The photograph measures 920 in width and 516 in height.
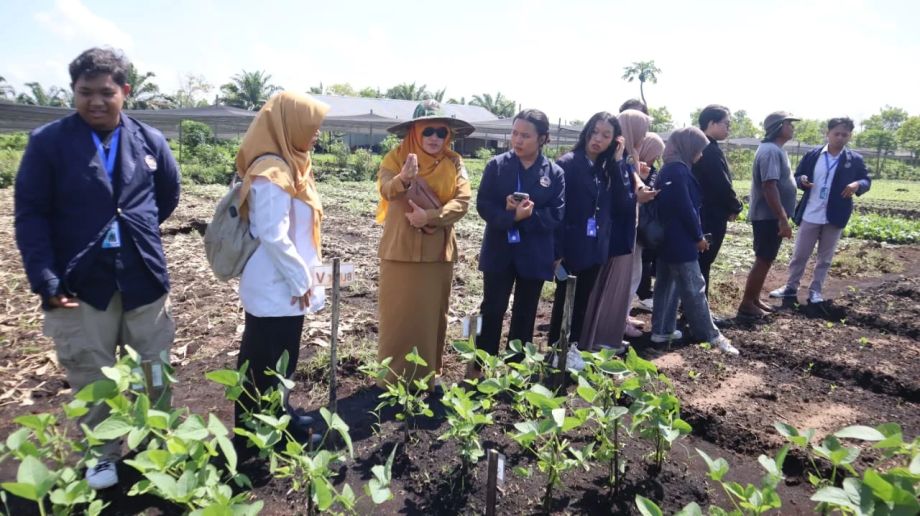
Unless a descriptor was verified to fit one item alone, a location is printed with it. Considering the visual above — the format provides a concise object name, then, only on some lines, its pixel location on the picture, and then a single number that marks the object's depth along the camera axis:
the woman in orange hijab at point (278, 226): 2.30
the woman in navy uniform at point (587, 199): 3.53
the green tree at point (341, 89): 59.38
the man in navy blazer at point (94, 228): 2.06
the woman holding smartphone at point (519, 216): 3.14
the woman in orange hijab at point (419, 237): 2.98
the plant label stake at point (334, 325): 2.47
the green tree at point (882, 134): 39.07
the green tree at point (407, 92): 52.97
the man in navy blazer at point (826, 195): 5.29
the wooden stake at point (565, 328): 3.03
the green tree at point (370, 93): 57.49
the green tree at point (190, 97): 44.22
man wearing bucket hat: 4.74
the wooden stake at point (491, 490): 1.95
